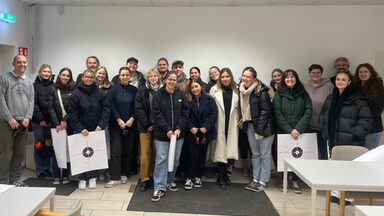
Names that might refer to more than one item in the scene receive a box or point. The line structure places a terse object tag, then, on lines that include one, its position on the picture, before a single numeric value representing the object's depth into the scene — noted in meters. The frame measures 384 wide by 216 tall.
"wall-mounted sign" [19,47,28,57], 4.70
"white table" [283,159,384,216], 2.11
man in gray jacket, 3.59
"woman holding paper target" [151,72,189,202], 3.65
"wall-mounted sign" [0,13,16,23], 4.33
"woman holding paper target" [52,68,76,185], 4.01
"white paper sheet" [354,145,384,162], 2.71
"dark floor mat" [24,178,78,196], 3.82
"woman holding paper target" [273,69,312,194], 3.93
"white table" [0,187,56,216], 1.60
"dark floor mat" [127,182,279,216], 3.38
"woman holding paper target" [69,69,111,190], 3.80
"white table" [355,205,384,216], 1.67
